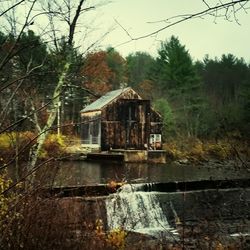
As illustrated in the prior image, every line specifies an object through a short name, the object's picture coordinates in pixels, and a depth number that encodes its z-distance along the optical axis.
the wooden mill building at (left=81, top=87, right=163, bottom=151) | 33.22
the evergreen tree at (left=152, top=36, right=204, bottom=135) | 42.62
